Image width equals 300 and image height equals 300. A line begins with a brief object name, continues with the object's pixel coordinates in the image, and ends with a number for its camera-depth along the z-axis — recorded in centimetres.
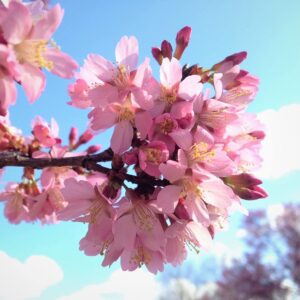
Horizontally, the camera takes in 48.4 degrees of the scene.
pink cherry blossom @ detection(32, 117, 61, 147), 20
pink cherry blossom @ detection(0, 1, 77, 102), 10
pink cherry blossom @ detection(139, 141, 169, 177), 13
